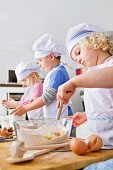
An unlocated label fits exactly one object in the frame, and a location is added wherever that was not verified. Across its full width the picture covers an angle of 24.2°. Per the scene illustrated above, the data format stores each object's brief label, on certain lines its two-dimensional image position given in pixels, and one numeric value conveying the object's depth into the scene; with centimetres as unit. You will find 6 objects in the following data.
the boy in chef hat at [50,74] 119
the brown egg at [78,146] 59
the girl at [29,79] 156
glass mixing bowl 65
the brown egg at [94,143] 62
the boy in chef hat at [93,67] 70
